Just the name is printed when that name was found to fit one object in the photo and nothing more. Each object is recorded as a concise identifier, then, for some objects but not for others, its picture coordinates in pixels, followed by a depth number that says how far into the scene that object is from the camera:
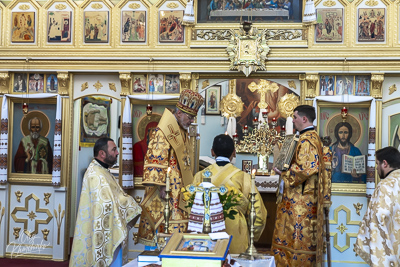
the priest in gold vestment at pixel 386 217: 4.71
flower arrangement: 4.19
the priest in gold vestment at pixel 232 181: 4.98
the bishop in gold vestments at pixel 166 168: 5.48
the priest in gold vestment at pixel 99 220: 5.03
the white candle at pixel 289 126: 11.32
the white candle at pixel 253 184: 4.23
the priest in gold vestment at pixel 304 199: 5.73
